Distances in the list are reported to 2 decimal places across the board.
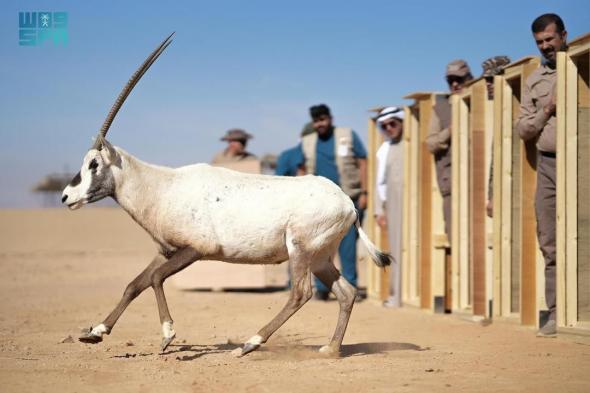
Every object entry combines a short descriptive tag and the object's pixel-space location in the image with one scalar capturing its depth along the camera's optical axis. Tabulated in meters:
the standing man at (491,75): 10.52
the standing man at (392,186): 13.06
